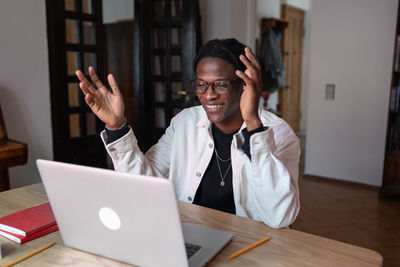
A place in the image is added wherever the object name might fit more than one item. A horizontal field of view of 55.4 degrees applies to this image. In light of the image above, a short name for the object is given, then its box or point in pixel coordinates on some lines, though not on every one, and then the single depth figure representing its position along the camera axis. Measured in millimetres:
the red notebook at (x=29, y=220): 1136
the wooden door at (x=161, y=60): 3699
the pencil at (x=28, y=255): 975
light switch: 4297
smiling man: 1202
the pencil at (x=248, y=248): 993
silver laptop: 808
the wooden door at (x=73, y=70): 3115
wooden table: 966
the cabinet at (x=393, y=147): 3715
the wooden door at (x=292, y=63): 7047
